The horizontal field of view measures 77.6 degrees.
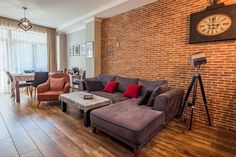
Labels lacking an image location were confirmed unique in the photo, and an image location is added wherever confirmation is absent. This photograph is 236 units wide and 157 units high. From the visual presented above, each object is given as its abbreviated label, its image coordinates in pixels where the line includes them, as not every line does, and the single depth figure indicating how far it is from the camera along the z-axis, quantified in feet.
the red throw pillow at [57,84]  14.08
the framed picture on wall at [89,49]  16.82
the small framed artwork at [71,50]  23.49
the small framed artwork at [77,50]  22.12
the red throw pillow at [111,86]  12.98
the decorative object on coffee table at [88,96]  10.37
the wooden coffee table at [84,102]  9.14
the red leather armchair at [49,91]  12.68
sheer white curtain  18.15
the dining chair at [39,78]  15.49
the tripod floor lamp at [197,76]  8.79
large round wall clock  8.47
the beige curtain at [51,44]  20.82
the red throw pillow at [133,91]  11.37
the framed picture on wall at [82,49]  21.09
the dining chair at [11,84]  15.20
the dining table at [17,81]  14.42
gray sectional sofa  6.39
